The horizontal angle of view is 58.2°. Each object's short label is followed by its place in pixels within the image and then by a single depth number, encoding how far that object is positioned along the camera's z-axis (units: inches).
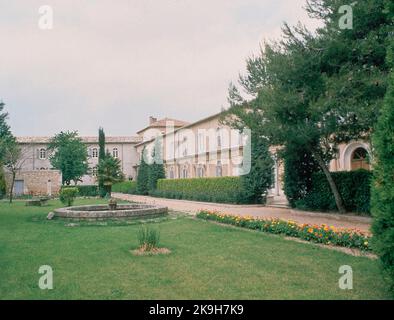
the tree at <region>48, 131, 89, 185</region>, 1649.9
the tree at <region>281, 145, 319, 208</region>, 643.5
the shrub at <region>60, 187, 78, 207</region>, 810.8
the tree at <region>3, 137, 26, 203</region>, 1261.8
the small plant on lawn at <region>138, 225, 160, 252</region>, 291.7
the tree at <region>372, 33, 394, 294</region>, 165.9
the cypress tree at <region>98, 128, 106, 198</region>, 1601.9
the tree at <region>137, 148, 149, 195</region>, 1524.4
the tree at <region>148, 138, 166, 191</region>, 1460.3
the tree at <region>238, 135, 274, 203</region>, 789.9
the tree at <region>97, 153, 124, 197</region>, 1261.1
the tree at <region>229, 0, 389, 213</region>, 434.0
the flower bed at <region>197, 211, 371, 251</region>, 299.6
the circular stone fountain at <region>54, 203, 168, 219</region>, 520.4
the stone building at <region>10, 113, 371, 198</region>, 856.4
